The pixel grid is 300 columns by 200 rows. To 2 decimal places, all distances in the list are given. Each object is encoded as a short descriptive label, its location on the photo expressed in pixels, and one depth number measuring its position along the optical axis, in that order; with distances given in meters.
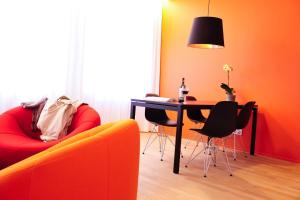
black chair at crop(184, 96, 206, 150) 4.68
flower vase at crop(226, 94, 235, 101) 4.48
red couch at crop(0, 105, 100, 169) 2.52
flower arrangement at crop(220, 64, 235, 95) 4.51
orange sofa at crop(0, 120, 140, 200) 0.67
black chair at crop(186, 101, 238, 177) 3.29
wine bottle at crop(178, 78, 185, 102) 3.87
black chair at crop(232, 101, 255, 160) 3.98
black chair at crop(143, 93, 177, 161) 4.20
